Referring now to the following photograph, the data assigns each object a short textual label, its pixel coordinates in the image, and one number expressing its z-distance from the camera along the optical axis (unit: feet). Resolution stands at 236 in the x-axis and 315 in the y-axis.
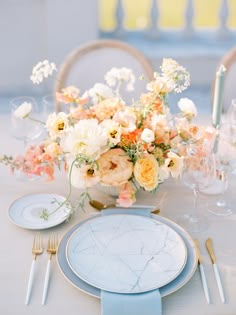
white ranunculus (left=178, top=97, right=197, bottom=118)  4.58
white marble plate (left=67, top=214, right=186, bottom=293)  3.71
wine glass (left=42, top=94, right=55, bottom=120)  5.07
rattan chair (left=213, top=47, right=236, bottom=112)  6.71
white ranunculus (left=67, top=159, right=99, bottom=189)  4.12
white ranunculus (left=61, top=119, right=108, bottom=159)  3.98
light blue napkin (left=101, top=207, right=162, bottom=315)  3.50
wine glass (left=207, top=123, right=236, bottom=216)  4.59
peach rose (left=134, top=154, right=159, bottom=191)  4.11
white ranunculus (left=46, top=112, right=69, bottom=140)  4.26
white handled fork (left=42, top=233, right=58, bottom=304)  3.68
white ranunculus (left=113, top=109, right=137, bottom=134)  4.19
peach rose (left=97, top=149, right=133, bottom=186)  4.18
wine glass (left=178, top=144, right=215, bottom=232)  4.27
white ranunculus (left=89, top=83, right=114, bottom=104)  4.81
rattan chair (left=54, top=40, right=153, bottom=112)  6.69
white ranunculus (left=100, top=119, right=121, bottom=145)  4.03
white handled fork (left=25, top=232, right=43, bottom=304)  3.66
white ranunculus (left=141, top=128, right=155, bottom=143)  4.04
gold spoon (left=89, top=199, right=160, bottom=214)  4.52
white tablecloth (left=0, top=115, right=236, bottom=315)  3.58
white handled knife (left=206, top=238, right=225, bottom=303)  3.69
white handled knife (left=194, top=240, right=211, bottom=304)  3.66
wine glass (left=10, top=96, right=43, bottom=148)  4.91
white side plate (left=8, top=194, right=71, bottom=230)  4.34
